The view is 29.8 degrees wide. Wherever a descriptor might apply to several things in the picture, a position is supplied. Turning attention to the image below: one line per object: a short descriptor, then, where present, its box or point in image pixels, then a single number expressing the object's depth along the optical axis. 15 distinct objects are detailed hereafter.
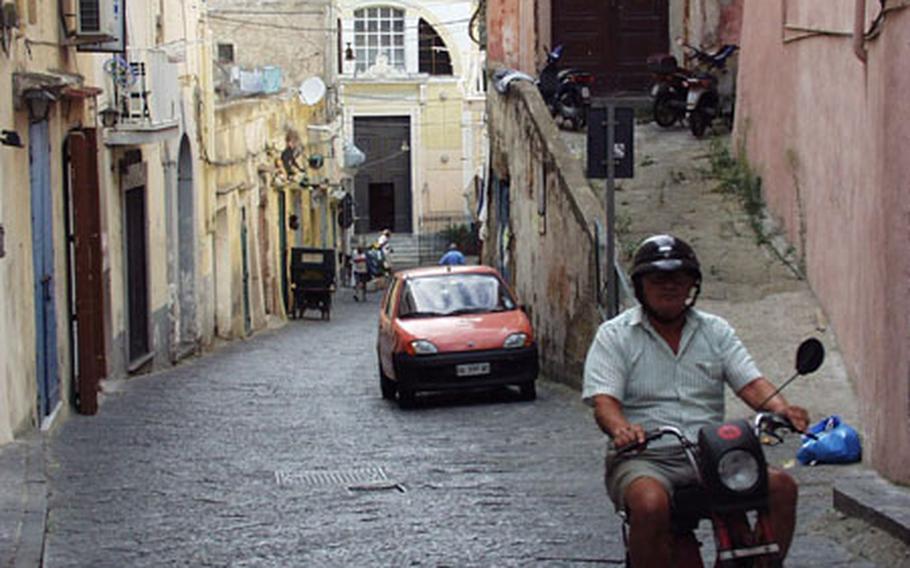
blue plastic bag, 11.28
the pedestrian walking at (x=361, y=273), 49.69
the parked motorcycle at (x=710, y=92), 22.02
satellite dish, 46.19
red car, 18.47
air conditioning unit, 16.86
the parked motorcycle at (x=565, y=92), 23.28
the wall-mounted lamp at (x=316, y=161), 47.25
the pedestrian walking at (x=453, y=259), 33.31
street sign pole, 15.37
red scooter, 5.70
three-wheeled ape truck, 40.69
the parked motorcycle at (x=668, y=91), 22.59
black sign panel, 15.43
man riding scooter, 6.39
